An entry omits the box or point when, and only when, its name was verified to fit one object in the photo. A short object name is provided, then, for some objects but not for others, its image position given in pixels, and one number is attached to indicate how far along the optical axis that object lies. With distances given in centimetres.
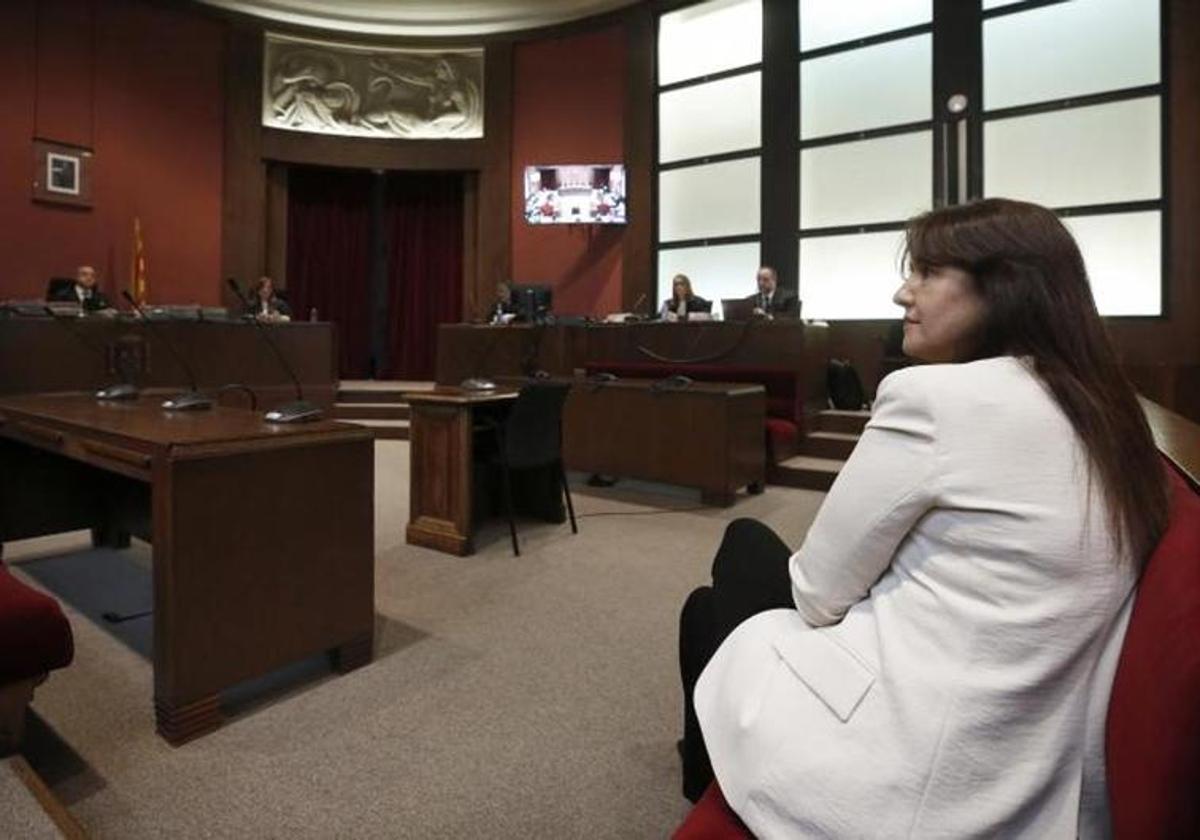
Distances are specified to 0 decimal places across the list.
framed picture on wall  702
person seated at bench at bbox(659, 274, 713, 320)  648
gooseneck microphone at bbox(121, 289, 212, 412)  243
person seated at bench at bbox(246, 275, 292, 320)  722
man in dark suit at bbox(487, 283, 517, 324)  709
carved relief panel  855
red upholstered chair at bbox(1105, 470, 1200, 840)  63
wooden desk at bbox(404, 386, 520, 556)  329
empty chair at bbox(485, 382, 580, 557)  333
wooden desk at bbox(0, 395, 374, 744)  173
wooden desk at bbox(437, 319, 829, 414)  538
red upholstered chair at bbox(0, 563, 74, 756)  151
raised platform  698
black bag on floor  578
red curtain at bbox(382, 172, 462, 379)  930
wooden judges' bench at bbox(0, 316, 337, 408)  539
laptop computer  548
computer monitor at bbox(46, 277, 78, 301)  637
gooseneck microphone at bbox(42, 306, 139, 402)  277
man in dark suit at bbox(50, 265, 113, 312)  614
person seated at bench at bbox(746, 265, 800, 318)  602
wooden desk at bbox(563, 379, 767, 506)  432
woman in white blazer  73
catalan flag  750
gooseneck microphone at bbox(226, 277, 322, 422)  208
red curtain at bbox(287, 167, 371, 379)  897
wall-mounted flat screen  811
